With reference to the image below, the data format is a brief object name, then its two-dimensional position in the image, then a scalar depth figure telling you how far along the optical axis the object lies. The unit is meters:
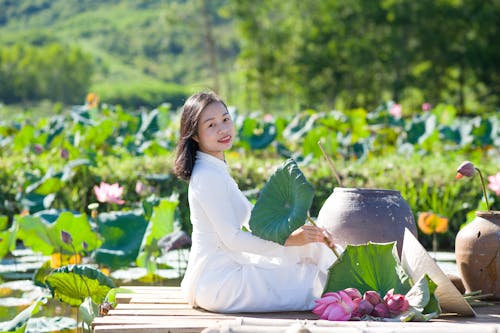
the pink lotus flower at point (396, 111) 10.07
